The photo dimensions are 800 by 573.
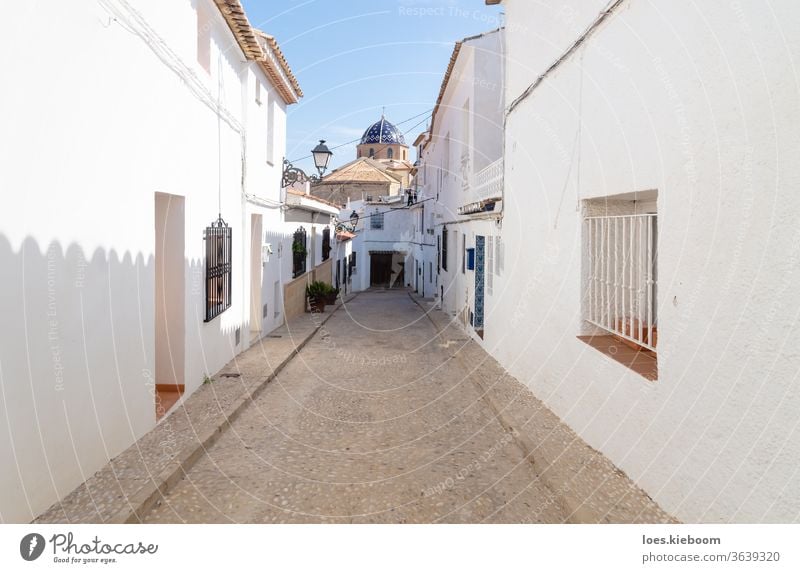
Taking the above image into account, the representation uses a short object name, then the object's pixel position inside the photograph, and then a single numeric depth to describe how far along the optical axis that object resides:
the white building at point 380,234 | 35.72
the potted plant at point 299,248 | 15.45
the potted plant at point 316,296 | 17.69
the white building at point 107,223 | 3.62
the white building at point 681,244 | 3.05
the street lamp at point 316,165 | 13.22
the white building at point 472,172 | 11.35
